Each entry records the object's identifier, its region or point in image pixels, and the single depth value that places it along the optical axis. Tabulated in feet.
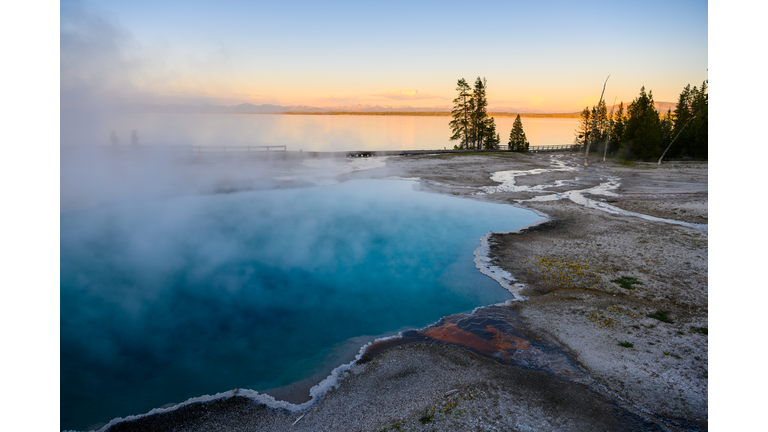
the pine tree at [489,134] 203.31
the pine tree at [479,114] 200.23
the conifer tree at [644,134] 169.37
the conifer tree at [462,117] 201.48
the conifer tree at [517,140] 202.28
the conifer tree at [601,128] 218.07
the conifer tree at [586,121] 235.20
